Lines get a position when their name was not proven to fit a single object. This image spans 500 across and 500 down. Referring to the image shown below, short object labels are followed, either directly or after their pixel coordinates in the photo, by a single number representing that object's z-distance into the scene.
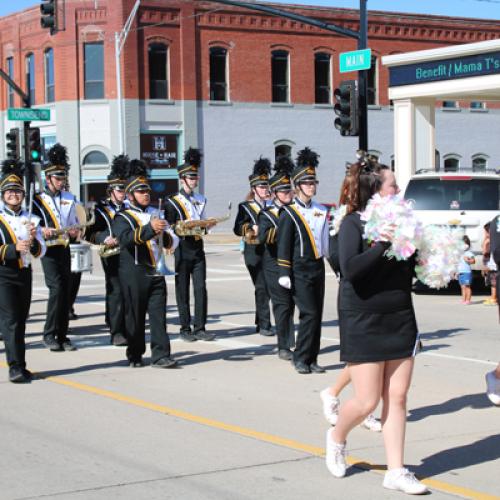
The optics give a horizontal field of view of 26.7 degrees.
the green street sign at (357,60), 19.98
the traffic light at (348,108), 20.86
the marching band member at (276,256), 11.19
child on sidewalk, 16.19
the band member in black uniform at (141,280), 10.61
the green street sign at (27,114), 27.12
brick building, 41.59
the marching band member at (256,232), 13.20
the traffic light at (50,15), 23.47
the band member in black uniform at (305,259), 10.17
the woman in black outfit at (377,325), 6.16
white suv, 17.33
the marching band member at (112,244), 12.20
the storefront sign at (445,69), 24.23
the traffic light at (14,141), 28.22
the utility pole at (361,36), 20.98
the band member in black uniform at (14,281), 9.80
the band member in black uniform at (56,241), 11.92
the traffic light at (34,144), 28.41
